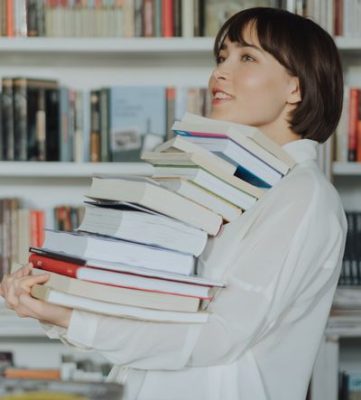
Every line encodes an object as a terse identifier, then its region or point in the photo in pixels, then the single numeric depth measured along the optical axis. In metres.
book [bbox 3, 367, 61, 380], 3.18
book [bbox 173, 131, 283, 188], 1.79
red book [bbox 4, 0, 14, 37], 3.03
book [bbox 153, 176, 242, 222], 1.77
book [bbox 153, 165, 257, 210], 1.77
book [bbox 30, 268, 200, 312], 1.65
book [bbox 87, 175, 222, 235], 1.72
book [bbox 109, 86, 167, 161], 3.10
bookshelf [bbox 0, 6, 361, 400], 3.06
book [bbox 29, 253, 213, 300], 1.65
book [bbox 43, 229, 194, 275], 1.69
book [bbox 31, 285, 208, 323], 1.65
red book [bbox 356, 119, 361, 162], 3.08
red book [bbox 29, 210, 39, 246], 3.12
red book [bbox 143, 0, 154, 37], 3.05
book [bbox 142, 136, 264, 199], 1.77
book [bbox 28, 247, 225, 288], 1.65
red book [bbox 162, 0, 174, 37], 3.05
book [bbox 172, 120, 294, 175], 1.79
